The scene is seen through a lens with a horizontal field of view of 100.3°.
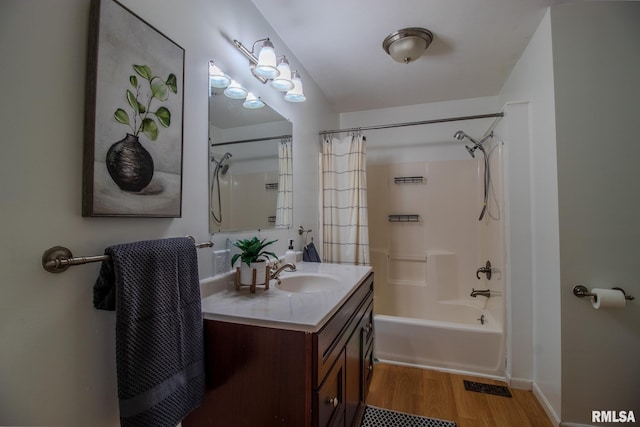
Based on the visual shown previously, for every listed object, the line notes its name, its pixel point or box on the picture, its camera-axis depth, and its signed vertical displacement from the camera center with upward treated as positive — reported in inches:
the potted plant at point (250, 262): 47.9 -7.8
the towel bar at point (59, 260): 25.1 -4.0
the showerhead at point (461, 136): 99.4 +31.5
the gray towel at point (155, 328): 27.0 -12.4
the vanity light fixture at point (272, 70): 54.5 +32.6
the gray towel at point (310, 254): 80.4 -10.8
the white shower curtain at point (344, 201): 92.4 +6.4
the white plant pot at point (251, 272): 48.0 -9.7
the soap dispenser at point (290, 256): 68.8 -9.8
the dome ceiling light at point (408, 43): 67.7 +46.2
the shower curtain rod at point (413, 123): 82.1 +32.1
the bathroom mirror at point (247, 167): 48.6 +11.3
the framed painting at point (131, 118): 28.8 +12.2
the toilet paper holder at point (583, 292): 54.4 -15.0
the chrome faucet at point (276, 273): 52.4 -10.9
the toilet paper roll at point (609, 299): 52.7 -15.5
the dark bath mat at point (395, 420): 61.2 -47.1
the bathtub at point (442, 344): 79.4 -38.9
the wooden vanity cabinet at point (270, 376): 32.4 -20.4
